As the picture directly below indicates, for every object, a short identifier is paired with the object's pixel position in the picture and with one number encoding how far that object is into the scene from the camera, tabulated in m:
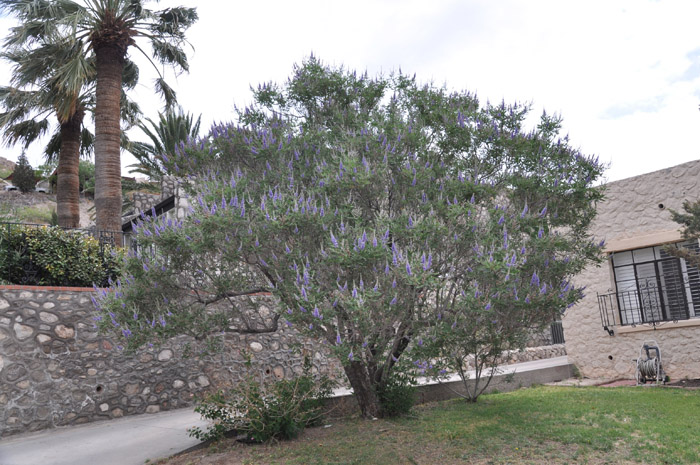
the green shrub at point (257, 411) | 6.34
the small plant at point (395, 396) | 7.40
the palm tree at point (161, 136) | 20.31
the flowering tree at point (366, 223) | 4.71
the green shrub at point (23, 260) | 8.52
